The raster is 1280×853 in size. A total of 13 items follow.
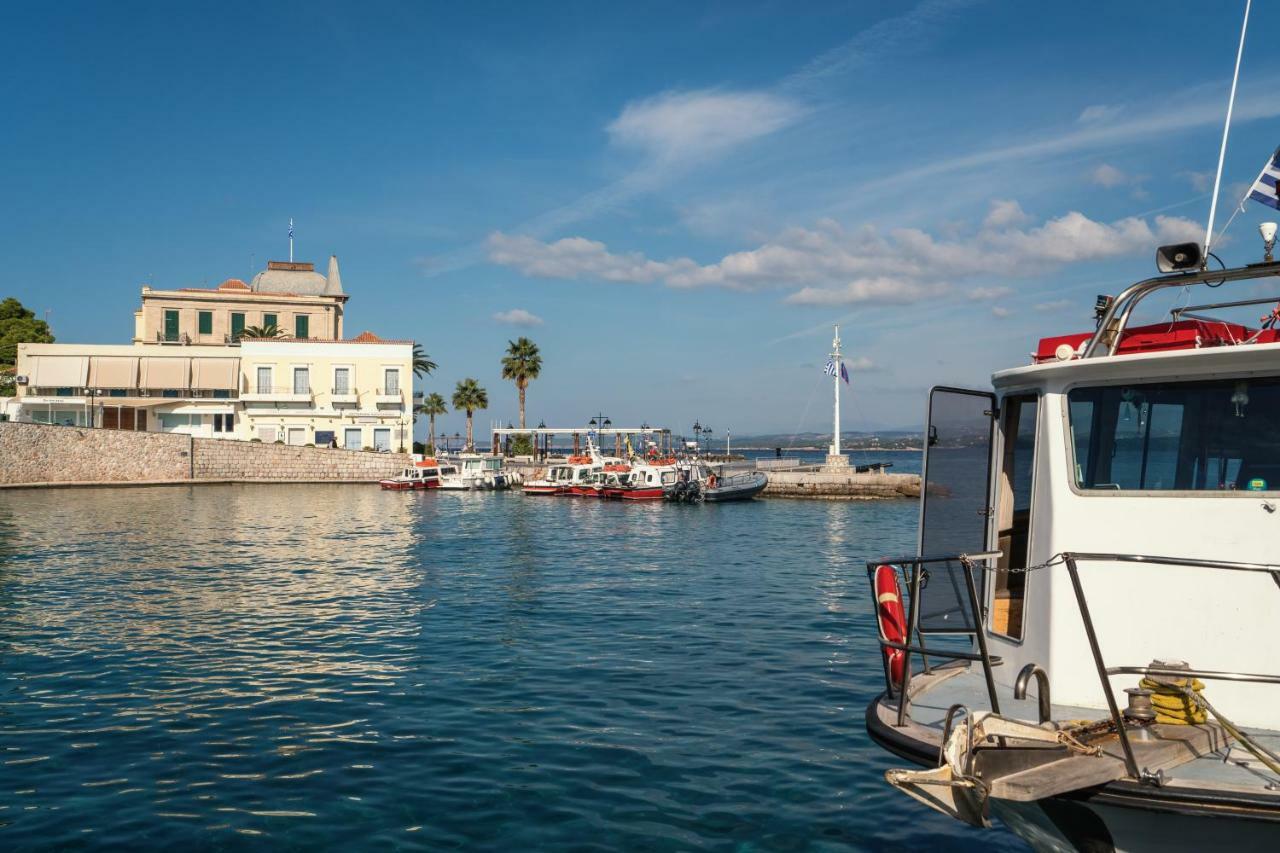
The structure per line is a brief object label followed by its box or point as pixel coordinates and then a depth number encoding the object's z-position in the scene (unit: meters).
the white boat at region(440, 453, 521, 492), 65.44
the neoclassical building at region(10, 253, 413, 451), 70.19
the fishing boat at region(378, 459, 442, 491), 63.91
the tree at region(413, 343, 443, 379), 88.19
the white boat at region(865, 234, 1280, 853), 5.35
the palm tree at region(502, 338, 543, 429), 82.44
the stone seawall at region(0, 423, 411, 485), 58.69
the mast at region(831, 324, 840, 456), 64.88
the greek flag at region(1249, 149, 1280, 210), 8.27
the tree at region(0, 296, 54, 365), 75.50
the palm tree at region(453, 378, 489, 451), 88.56
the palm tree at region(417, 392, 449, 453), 101.88
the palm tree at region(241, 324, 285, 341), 78.94
